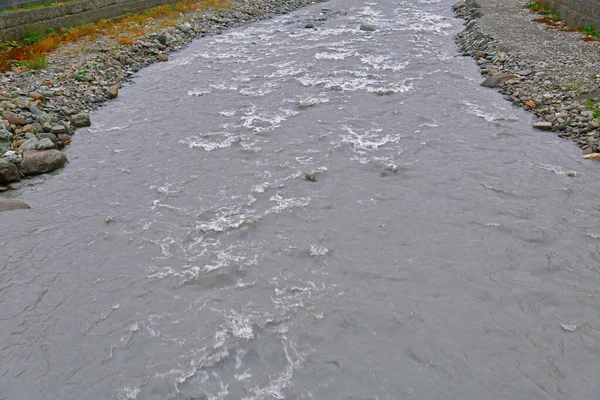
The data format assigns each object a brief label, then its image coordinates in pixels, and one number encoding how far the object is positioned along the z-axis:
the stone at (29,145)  12.56
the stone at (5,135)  12.60
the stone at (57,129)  13.87
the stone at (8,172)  11.41
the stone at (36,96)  15.11
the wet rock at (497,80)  16.97
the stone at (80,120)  14.81
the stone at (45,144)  12.80
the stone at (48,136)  13.39
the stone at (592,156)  11.77
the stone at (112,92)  17.16
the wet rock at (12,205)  10.59
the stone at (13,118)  13.52
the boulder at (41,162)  12.01
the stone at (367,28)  25.66
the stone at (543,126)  13.57
